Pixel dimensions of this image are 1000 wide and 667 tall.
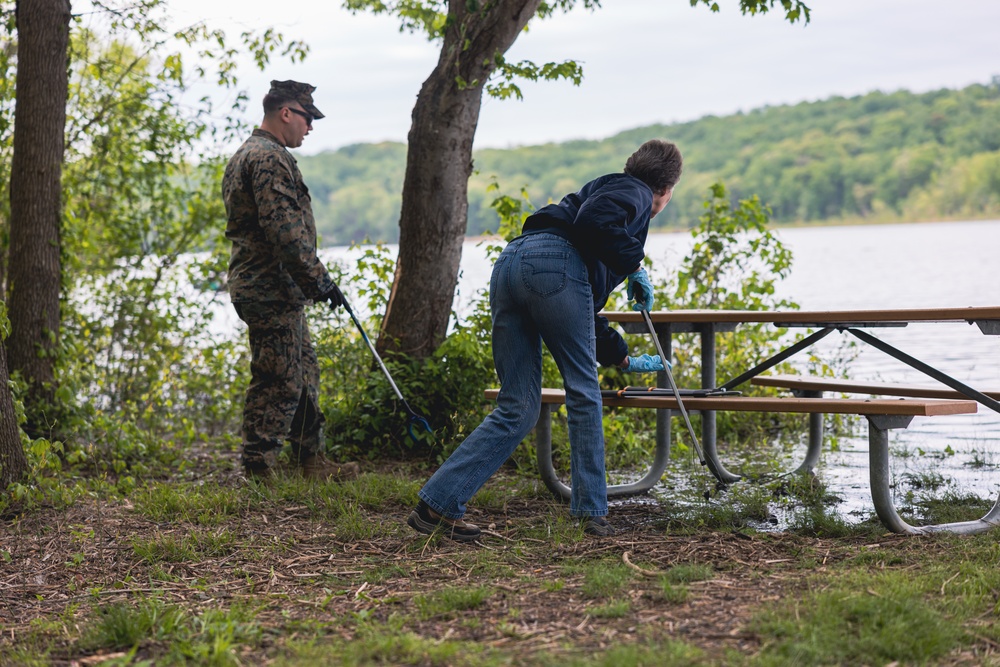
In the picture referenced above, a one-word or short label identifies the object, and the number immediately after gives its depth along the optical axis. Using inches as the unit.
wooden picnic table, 182.7
